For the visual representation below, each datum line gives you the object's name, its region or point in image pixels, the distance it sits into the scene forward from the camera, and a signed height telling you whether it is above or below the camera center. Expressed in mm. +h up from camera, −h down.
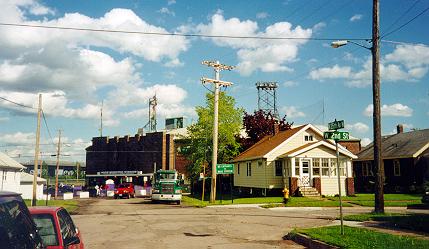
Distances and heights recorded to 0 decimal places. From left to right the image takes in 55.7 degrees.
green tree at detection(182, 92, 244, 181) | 51438 +4188
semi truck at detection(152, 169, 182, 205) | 34812 -1681
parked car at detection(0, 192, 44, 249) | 4133 -606
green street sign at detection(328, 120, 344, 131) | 12438 +1318
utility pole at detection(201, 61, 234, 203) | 33625 +6620
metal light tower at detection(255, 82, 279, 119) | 70500 +14006
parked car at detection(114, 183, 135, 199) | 51156 -2824
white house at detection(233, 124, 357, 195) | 34625 +230
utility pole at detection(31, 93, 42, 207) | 33059 +2380
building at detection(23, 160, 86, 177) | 150050 +1310
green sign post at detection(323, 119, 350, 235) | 12617 +1063
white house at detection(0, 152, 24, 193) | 43297 -393
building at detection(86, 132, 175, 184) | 68562 +2441
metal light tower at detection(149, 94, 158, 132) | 82000 +11179
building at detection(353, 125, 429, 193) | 38531 +339
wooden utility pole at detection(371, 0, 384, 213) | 19250 +2746
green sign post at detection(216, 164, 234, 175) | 33156 -9
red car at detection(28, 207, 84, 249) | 5984 -909
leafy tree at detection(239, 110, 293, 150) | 51969 +5383
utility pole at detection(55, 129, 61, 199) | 58675 +3202
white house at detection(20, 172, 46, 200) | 56156 -2357
